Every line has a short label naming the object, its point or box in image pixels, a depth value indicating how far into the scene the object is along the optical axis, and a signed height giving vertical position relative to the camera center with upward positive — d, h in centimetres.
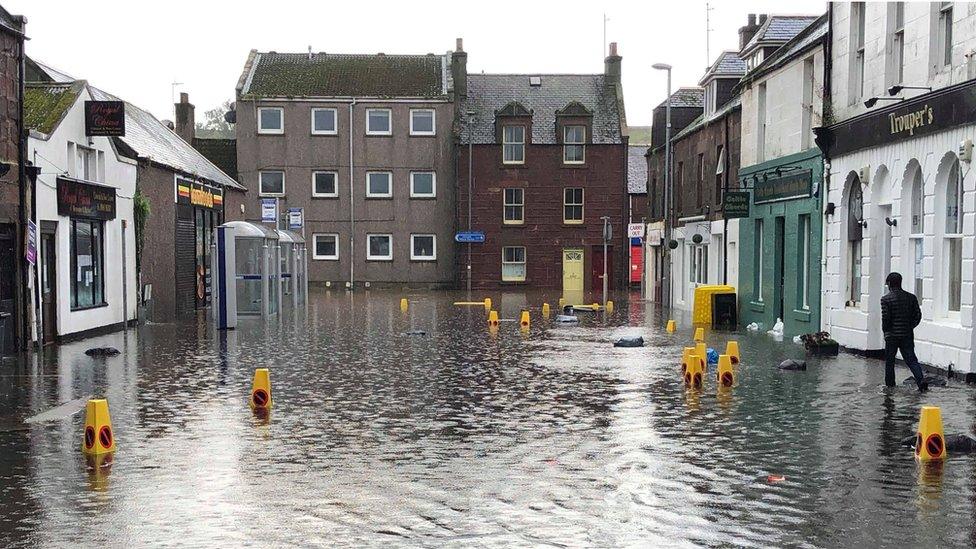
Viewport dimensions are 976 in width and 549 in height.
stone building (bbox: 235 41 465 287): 5978 +418
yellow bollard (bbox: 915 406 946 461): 1024 -167
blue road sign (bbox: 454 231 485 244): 5959 +59
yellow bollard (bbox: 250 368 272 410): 1396 -171
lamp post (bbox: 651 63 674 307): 3906 +235
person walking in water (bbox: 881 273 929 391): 1556 -103
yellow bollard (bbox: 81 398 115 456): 1069 -167
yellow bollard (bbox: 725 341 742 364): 1972 -176
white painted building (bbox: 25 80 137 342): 2445 +68
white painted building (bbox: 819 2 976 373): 1742 +131
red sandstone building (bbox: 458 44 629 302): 6006 +282
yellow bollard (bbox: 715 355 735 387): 1628 -176
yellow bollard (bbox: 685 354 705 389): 1623 -175
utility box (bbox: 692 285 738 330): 3166 -165
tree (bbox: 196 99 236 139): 12888 +1463
